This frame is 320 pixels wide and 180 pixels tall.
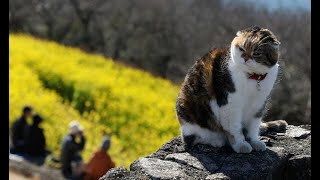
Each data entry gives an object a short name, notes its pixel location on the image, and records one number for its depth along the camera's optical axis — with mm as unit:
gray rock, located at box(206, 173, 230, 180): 3197
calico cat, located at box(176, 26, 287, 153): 3363
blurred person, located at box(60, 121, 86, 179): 9115
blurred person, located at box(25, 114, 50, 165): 9891
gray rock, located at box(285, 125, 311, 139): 4062
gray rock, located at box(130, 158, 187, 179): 3219
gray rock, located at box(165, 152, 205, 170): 3451
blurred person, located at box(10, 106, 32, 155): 10031
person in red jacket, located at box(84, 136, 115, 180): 8016
